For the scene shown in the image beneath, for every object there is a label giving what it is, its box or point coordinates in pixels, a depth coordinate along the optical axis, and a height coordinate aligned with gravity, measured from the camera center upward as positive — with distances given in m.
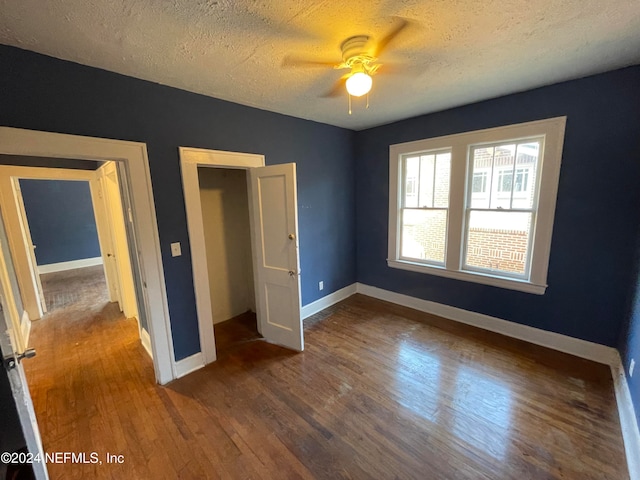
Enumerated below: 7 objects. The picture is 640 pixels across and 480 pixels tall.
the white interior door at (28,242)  3.73 -0.51
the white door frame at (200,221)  2.35 -0.18
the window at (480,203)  2.66 -0.12
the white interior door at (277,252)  2.59 -0.55
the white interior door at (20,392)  0.99 -0.72
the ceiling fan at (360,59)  1.59 +0.93
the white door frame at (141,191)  1.65 +0.10
